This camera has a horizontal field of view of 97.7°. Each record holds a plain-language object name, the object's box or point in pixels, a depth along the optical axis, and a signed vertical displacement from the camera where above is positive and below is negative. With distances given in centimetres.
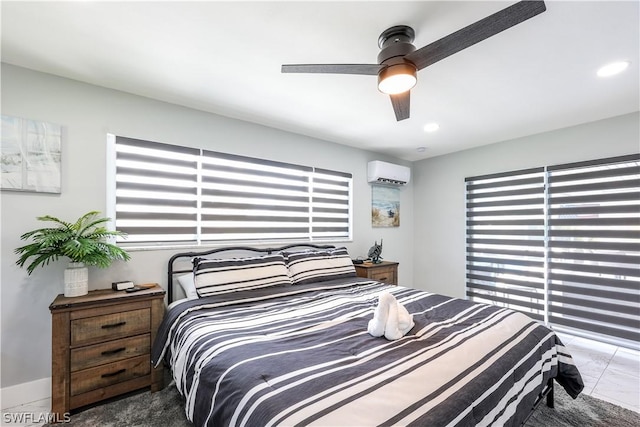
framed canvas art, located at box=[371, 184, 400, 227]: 444 +20
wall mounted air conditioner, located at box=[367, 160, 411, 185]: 425 +70
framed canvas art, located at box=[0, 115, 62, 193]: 204 +49
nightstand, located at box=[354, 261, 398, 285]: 366 -72
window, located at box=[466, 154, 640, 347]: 298 -34
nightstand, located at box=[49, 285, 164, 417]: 187 -91
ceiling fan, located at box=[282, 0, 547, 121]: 138 +90
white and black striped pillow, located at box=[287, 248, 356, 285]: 295 -54
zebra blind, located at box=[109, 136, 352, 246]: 254 +23
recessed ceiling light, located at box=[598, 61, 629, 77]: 207 +113
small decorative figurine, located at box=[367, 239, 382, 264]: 394 -51
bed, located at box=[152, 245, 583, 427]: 105 -69
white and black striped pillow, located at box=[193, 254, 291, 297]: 238 -51
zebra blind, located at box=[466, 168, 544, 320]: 363 -32
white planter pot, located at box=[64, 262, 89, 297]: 204 -45
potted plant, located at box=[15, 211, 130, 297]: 193 -21
